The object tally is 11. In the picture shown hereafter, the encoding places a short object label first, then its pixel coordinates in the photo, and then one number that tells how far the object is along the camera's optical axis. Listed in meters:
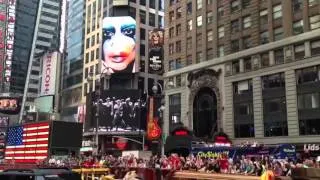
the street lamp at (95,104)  45.70
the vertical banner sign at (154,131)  43.81
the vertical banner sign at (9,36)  149.25
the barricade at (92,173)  27.41
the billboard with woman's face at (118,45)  90.81
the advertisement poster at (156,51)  81.69
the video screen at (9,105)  99.56
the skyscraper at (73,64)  107.38
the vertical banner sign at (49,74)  122.94
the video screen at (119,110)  88.44
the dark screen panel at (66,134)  32.31
